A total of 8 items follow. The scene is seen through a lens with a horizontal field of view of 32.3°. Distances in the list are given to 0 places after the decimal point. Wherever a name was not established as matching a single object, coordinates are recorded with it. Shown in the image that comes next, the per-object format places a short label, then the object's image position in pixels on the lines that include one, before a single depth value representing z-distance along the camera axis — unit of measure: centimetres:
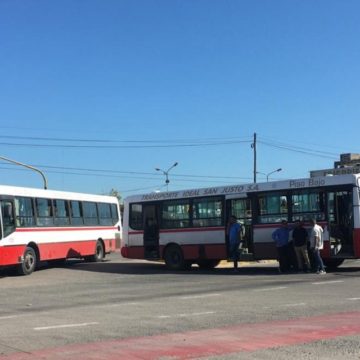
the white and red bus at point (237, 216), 1856
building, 2803
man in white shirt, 1800
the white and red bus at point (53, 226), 2016
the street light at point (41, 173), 4300
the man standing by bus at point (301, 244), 1856
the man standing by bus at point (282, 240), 1884
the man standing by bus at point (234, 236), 1964
